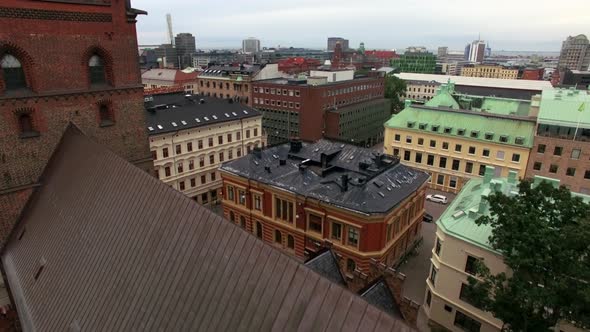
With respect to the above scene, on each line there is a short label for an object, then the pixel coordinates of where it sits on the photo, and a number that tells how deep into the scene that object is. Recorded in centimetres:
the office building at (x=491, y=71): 17425
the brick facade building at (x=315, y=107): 6912
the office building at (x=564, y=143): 4416
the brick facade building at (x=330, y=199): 2994
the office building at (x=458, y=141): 4834
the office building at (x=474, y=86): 10193
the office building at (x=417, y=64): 18438
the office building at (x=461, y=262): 2348
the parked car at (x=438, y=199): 5016
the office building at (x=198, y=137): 4506
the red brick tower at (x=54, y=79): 1872
